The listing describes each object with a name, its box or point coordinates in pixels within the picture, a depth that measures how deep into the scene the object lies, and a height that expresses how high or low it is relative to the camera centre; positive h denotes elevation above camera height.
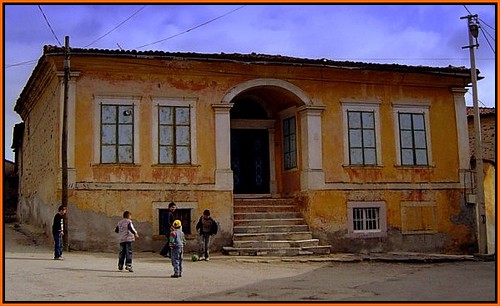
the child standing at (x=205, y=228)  16.70 -0.13
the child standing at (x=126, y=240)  13.92 -0.33
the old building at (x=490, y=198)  22.06 +0.71
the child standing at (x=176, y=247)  13.28 -0.49
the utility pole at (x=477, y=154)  19.20 +1.95
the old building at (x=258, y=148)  17.92 +2.29
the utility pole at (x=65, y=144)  17.00 +2.22
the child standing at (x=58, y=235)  15.40 -0.22
